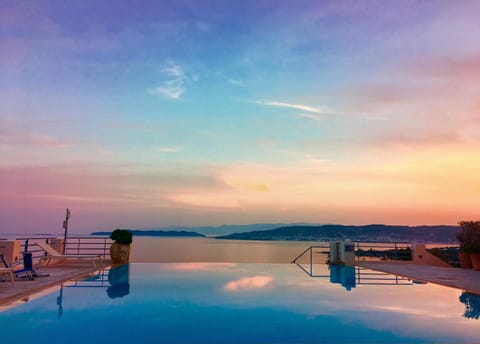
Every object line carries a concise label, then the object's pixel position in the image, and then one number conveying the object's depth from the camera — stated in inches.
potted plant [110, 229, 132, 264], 600.4
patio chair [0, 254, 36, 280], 398.0
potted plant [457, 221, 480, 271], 550.9
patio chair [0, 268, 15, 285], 328.4
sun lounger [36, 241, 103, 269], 479.2
